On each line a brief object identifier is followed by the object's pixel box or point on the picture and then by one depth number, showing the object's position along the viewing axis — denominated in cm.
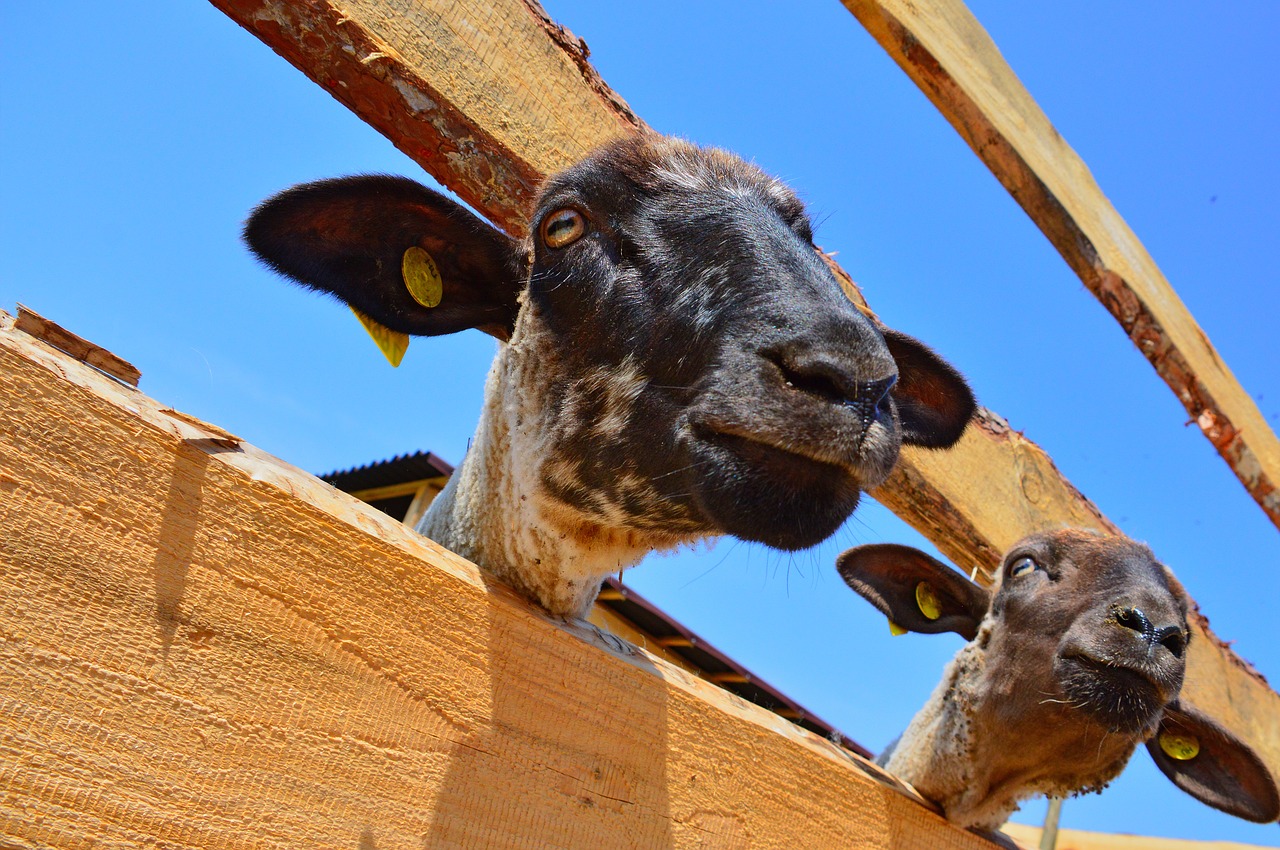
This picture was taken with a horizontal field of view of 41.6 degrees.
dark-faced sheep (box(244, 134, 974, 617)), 82
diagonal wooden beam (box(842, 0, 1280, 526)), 119
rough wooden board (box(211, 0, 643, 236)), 98
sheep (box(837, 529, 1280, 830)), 111
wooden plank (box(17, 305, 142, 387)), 63
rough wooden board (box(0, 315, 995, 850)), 57
